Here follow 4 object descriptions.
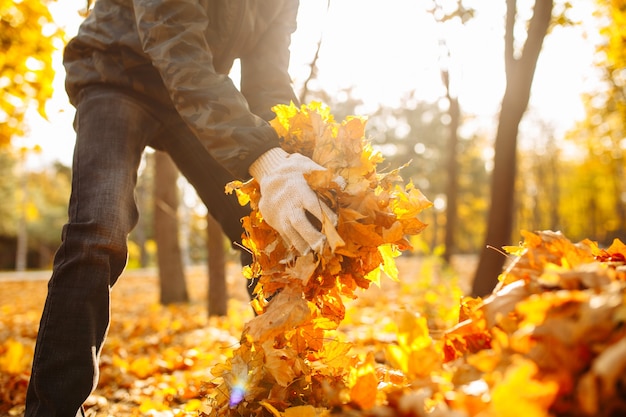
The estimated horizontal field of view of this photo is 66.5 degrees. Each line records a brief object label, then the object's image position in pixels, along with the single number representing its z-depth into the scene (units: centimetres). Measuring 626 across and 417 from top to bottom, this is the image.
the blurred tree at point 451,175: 980
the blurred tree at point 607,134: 961
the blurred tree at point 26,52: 491
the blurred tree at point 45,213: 3634
